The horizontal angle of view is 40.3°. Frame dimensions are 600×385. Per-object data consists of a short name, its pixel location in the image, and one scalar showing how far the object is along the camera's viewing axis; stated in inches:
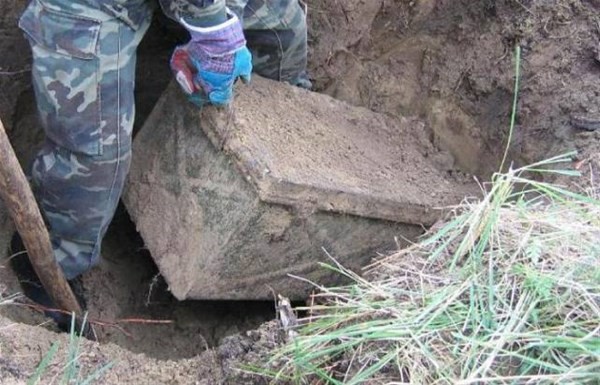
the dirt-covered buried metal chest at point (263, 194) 108.0
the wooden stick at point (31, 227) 87.9
